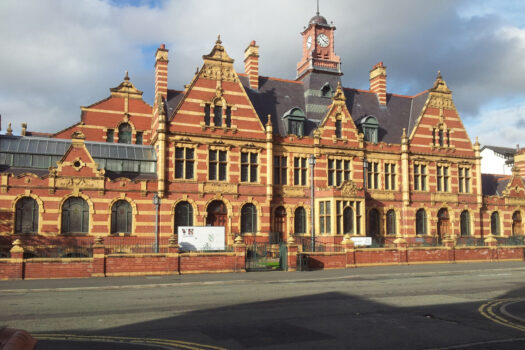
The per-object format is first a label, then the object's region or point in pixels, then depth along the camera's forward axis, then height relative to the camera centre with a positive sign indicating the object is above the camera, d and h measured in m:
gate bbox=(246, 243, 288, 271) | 29.81 -2.25
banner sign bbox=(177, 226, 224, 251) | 30.26 -0.93
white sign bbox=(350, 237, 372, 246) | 38.38 -1.40
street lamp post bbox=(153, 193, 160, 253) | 30.51 +0.38
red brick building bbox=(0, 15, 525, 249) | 34.91 +4.70
